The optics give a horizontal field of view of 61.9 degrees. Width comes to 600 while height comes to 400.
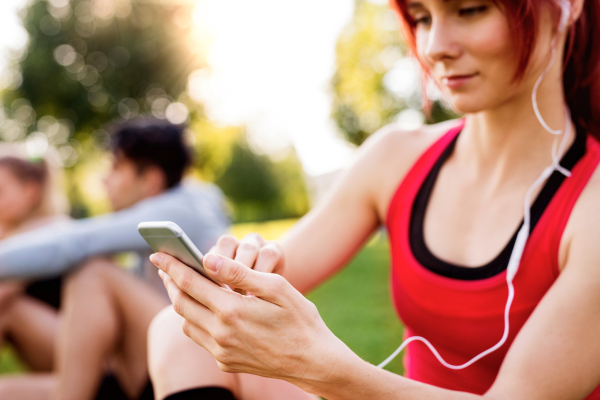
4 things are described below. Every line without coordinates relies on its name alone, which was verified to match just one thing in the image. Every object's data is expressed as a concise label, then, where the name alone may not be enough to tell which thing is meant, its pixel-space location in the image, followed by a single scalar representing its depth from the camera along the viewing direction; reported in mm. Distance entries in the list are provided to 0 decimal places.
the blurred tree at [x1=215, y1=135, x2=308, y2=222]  40531
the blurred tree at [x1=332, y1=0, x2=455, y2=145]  18719
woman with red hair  1084
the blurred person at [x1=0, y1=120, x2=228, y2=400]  2441
